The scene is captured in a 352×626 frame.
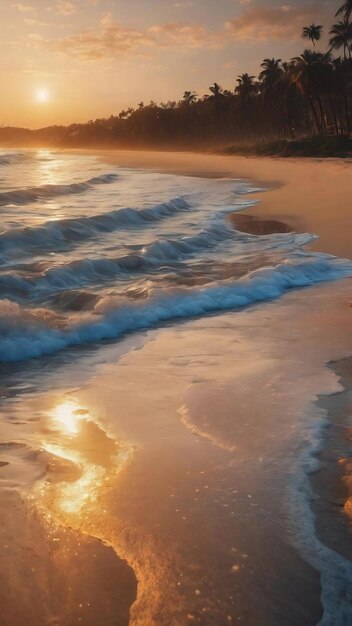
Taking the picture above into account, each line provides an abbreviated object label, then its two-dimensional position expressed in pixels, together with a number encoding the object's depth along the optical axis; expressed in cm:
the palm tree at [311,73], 5638
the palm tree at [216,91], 9638
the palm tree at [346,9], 5200
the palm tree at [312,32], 6075
